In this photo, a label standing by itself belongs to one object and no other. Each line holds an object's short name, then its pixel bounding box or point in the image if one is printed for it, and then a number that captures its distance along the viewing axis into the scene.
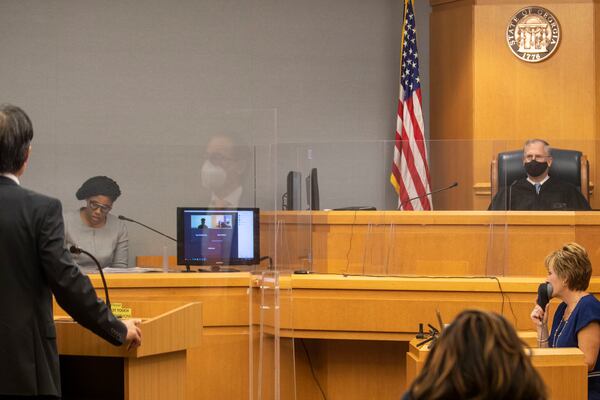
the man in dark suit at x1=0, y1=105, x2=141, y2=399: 4.85
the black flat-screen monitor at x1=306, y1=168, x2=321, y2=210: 9.44
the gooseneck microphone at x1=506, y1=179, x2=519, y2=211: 9.32
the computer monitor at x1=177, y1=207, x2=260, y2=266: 8.50
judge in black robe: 9.29
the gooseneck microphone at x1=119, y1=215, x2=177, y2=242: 8.43
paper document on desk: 8.27
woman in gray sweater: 8.27
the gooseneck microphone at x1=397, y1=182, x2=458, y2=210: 9.36
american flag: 14.27
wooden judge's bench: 8.36
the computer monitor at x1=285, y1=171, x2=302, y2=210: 9.19
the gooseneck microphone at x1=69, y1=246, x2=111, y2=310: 6.32
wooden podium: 5.83
